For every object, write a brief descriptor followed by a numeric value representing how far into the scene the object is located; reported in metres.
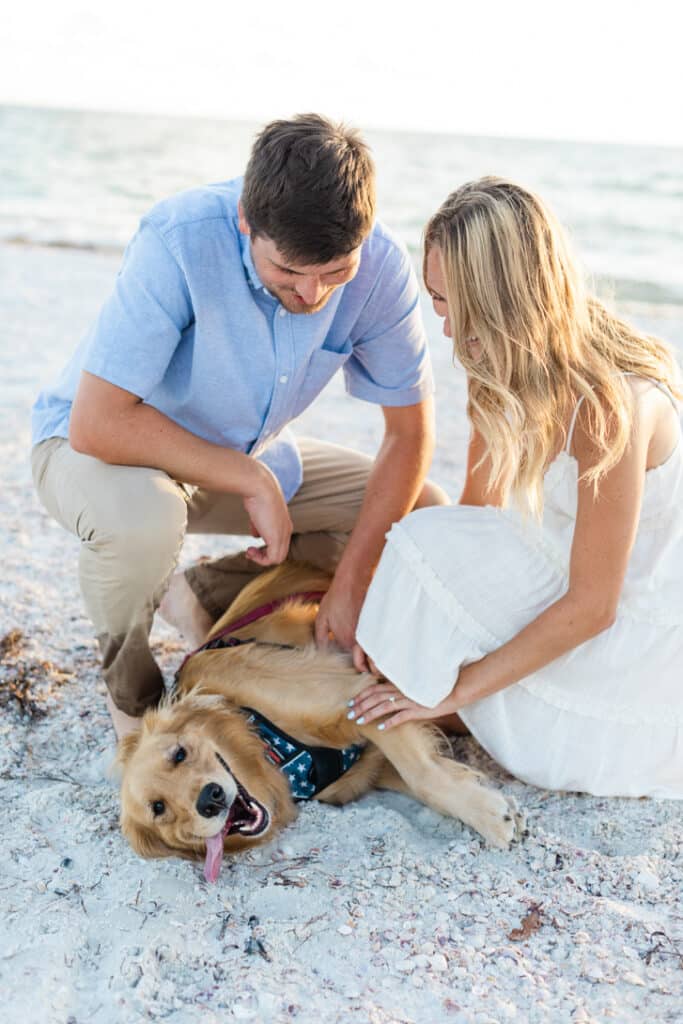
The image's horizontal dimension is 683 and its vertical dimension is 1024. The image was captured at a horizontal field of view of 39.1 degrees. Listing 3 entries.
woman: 2.11
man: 2.16
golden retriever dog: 2.30
